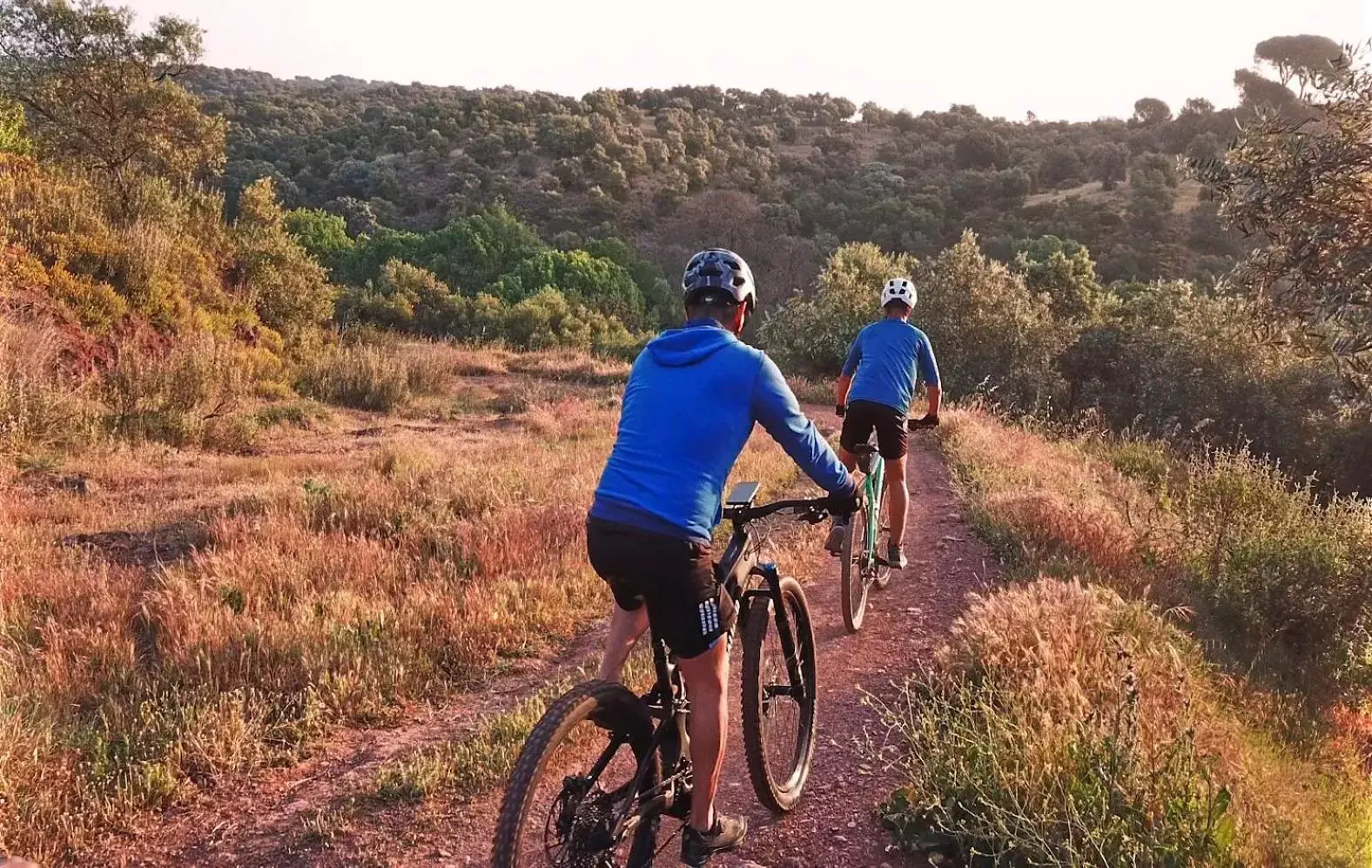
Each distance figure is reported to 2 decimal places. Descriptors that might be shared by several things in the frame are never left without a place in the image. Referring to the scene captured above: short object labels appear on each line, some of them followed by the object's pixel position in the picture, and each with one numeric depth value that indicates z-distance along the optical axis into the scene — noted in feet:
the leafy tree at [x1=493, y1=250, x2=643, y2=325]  124.77
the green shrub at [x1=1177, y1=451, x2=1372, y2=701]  22.85
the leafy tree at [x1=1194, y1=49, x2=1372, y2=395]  21.62
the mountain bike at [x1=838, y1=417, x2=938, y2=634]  18.93
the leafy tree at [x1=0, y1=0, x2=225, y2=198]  60.18
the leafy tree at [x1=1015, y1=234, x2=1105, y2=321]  87.45
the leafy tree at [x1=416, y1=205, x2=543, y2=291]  127.24
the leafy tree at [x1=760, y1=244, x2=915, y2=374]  82.53
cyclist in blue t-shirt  20.24
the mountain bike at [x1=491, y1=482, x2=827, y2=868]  8.39
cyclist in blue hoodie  8.89
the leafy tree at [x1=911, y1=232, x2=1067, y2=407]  69.82
